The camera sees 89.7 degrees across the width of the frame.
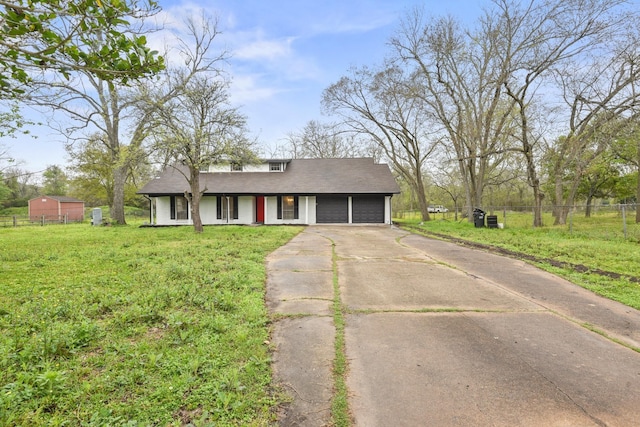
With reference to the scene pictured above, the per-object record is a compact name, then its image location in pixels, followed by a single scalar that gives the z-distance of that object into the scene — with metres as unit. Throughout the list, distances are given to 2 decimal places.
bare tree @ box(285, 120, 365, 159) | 34.22
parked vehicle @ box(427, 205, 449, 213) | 47.66
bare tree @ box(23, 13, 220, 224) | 13.27
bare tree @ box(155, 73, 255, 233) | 12.63
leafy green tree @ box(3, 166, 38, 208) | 40.39
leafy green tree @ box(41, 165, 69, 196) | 42.47
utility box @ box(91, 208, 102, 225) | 21.75
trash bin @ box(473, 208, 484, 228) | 15.78
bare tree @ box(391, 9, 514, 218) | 16.16
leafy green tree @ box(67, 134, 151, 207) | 27.45
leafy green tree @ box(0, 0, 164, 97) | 2.28
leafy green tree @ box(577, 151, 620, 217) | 23.27
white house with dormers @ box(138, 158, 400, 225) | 20.81
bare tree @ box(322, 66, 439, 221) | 20.11
